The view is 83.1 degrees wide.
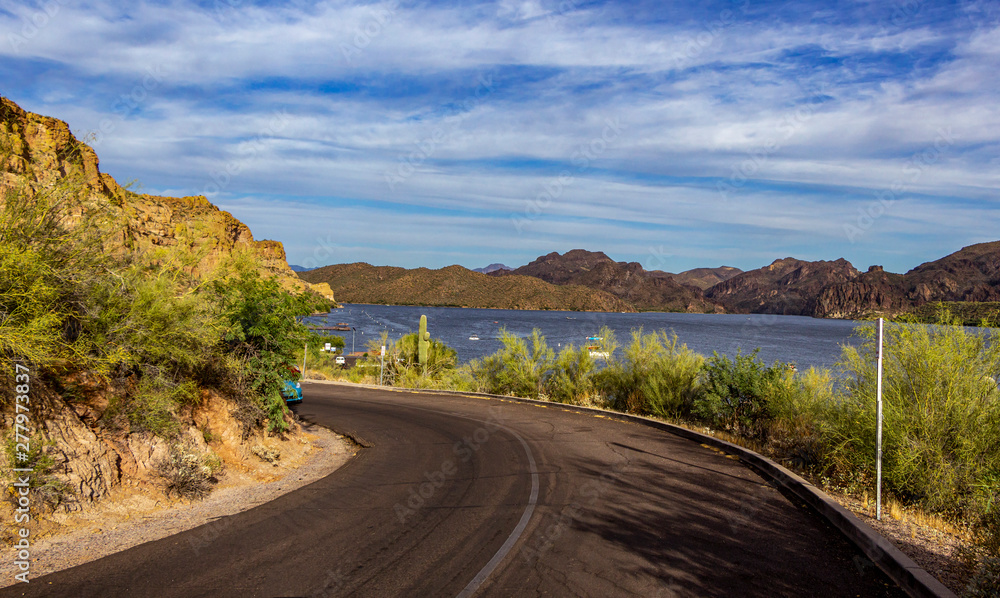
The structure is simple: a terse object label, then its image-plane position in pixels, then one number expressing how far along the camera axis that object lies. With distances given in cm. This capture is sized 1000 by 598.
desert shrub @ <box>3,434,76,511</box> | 570
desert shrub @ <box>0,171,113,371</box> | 586
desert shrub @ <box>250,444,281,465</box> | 973
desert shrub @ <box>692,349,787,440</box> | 1269
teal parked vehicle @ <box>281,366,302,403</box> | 1142
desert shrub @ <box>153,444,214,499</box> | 739
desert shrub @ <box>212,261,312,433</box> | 1016
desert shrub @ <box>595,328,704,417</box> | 1548
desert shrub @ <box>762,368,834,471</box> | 973
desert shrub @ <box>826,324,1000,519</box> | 712
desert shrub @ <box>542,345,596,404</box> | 1936
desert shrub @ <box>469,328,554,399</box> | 2111
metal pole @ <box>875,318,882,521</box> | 659
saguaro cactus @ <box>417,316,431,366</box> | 3023
